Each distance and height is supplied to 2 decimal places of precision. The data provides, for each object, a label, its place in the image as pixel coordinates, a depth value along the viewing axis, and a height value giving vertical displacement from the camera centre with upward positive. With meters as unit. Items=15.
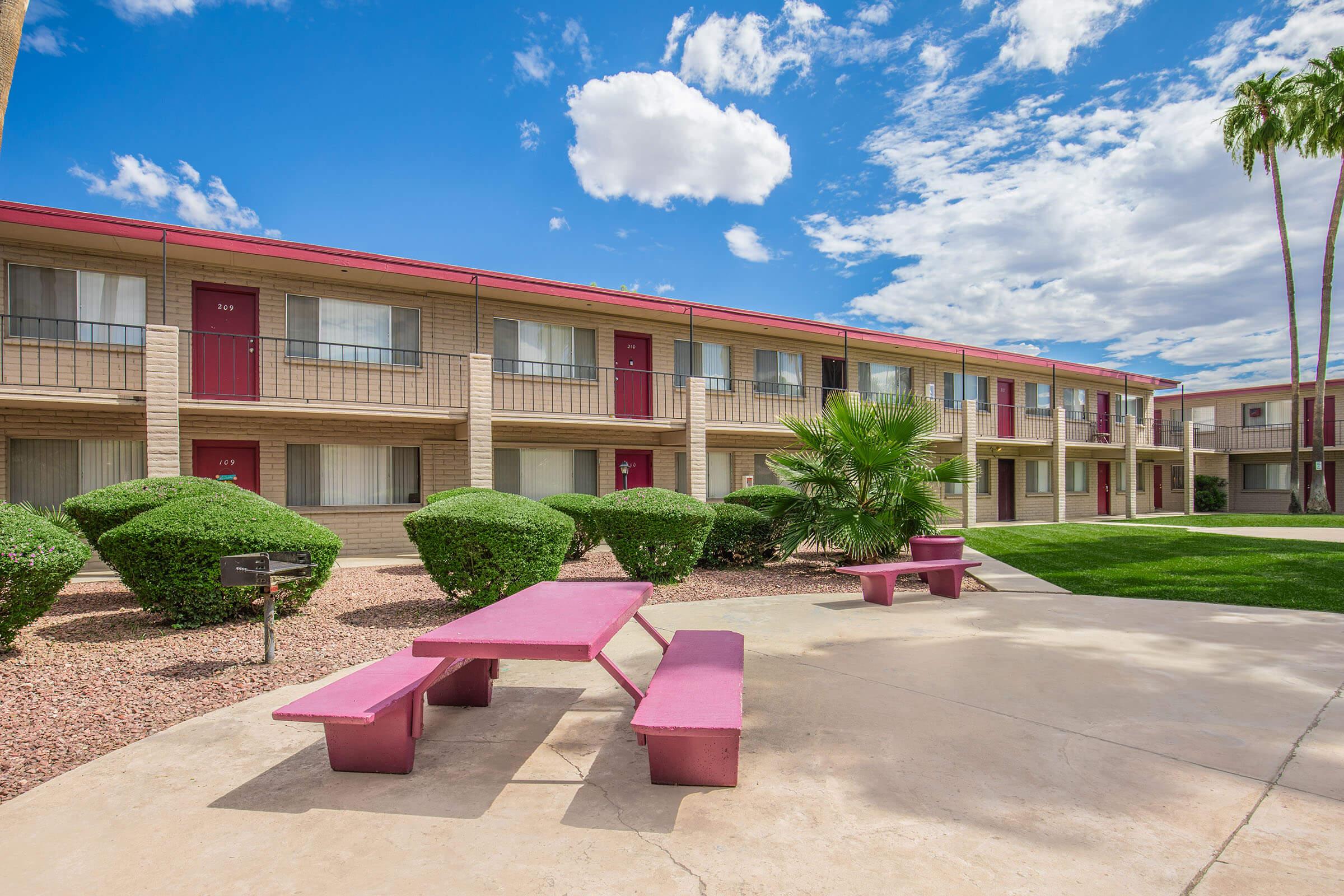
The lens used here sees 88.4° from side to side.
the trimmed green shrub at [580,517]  12.03 -1.11
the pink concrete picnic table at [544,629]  3.24 -0.93
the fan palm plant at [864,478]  9.77 -0.37
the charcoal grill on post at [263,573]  5.48 -0.96
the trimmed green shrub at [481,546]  6.95 -0.93
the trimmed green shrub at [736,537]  10.44 -1.27
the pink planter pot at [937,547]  9.48 -1.29
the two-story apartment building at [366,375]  11.99 +1.72
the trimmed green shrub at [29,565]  5.20 -0.84
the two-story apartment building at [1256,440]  29.25 +0.52
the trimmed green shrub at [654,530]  8.75 -0.98
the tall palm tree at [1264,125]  23.89 +11.55
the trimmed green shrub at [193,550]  6.24 -0.87
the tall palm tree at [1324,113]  22.28 +11.09
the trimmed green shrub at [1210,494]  29.47 -1.82
